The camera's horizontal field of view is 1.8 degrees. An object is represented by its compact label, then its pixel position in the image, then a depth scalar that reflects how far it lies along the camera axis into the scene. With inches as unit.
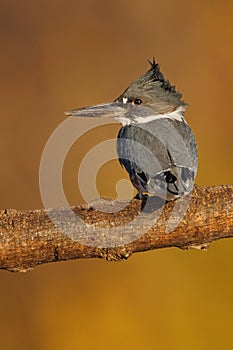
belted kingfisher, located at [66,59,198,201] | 240.8
